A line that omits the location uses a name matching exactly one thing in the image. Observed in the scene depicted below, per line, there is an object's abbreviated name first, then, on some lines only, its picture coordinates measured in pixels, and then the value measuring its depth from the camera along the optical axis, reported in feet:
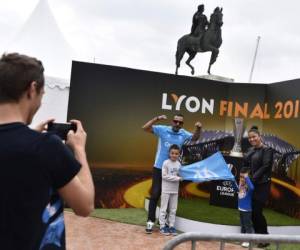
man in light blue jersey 20.21
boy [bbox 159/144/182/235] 19.83
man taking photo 4.43
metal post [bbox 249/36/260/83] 57.43
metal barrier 6.97
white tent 25.93
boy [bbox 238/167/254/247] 18.01
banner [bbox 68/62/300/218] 24.95
